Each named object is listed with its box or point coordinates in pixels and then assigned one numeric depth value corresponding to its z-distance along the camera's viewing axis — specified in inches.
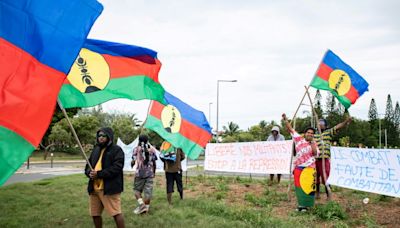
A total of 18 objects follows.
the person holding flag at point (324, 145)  365.1
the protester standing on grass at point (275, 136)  499.8
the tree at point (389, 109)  3960.6
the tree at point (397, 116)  4058.1
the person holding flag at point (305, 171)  304.7
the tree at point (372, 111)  3821.4
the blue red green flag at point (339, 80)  361.4
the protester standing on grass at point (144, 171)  328.2
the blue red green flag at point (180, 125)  362.3
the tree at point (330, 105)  3350.9
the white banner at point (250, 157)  474.9
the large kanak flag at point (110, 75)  259.0
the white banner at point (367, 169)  310.9
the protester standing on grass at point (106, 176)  227.6
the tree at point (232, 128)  2947.8
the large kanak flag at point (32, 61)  161.8
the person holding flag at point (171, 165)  366.7
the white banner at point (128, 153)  711.3
